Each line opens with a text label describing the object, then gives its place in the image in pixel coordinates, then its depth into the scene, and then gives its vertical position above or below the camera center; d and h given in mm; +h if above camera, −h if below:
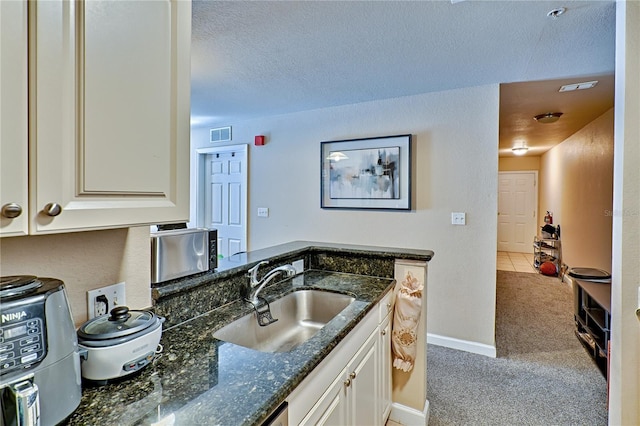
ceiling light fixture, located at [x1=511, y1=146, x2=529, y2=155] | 6126 +1194
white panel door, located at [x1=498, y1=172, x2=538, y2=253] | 7406 +24
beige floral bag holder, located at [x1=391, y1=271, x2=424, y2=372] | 1788 -632
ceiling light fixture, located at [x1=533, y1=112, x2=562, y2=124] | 3752 +1116
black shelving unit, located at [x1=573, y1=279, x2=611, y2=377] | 2395 -850
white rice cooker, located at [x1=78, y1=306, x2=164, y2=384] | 807 -352
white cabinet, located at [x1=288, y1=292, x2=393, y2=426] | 998 -667
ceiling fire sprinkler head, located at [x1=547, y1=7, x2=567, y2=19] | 1685 +1064
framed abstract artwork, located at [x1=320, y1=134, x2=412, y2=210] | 3121 +375
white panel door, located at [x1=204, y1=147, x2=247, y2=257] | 4172 +159
